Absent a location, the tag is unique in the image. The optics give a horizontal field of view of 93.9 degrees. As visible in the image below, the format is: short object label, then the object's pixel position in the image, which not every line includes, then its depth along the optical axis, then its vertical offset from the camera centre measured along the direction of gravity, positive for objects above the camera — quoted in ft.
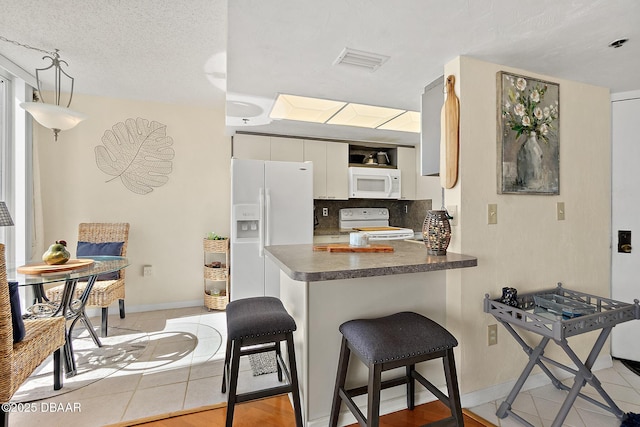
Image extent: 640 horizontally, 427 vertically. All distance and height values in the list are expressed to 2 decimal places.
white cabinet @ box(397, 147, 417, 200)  13.46 +1.73
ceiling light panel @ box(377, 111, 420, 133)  9.95 +3.05
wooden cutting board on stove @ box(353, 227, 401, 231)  12.82 -0.85
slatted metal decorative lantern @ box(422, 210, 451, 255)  5.41 -0.45
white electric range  12.05 -0.66
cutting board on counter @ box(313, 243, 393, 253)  5.97 -0.80
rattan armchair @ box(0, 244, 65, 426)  4.29 -2.20
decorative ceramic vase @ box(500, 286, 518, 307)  5.67 -1.71
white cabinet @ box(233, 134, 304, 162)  11.30 +2.39
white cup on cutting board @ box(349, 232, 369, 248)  6.25 -0.66
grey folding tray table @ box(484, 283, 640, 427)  4.61 -1.94
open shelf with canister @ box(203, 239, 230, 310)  11.10 -2.45
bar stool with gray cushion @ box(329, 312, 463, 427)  4.09 -2.02
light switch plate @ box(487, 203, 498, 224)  5.98 -0.11
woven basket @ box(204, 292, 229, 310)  11.09 -3.39
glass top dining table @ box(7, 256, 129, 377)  5.73 -1.85
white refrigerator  9.91 -0.27
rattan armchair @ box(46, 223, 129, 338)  8.41 -2.18
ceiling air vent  5.63 +2.95
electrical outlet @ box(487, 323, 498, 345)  6.01 -2.57
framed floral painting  6.04 +1.50
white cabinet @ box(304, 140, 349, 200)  12.16 +1.72
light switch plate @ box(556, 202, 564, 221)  6.60 -0.07
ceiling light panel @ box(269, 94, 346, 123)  8.61 +3.12
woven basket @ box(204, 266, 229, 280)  11.12 -2.36
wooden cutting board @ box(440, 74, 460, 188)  5.73 +1.43
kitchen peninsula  4.88 -1.70
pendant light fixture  6.26 +2.14
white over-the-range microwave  12.53 +1.10
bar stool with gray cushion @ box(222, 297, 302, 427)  4.64 -2.02
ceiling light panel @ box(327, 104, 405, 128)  9.20 +3.08
